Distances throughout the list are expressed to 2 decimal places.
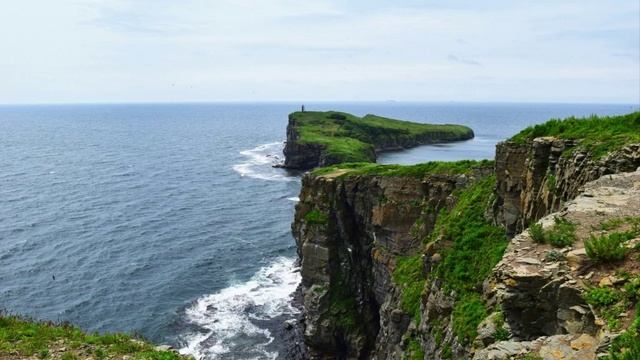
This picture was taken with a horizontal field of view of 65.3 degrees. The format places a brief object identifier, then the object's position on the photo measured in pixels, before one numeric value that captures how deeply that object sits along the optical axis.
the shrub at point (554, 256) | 14.21
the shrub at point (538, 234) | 15.56
